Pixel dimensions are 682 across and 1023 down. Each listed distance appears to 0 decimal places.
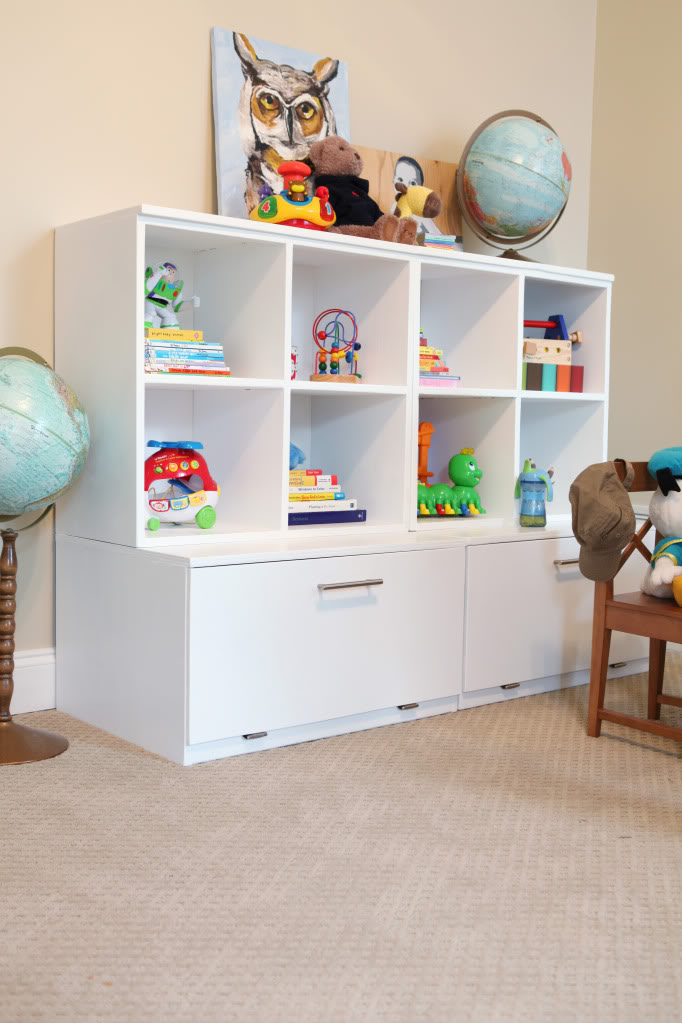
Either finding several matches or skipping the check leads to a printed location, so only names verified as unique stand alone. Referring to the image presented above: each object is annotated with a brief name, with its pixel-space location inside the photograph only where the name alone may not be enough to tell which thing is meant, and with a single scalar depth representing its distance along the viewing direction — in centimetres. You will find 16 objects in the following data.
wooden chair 232
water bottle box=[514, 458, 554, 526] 293
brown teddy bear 276
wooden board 308
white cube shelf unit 223
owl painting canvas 276
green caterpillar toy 292
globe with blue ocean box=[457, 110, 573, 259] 304
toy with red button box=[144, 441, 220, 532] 248
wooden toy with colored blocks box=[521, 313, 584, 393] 312
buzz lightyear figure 254
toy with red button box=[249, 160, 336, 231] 259
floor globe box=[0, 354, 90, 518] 209
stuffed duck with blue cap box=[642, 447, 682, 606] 247
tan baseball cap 234
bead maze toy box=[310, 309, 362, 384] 279
